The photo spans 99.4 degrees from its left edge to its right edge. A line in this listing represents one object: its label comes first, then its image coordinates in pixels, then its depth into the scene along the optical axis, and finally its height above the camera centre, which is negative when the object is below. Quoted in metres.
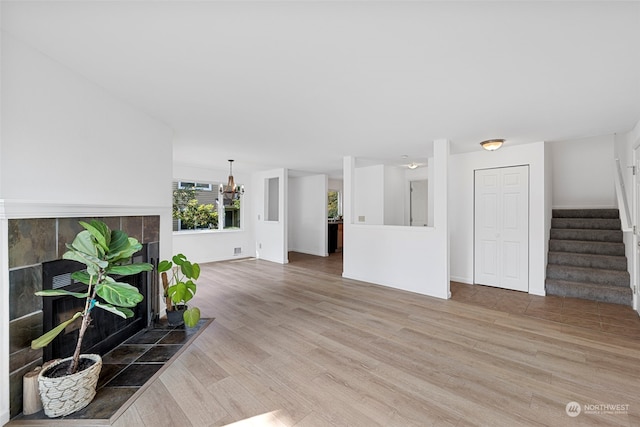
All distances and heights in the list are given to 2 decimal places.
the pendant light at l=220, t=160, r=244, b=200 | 5.63 +0.52
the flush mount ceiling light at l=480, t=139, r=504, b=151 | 4.02 +1.04
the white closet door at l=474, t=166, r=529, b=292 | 4.50 -0.25
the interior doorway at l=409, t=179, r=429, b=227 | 7.40 +0.34
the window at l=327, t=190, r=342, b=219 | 10.00 +0.37
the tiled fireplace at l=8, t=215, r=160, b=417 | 1.69 -0.45
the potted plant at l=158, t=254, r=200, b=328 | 2.84 -0.85
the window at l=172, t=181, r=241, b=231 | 6.61 +0.17
